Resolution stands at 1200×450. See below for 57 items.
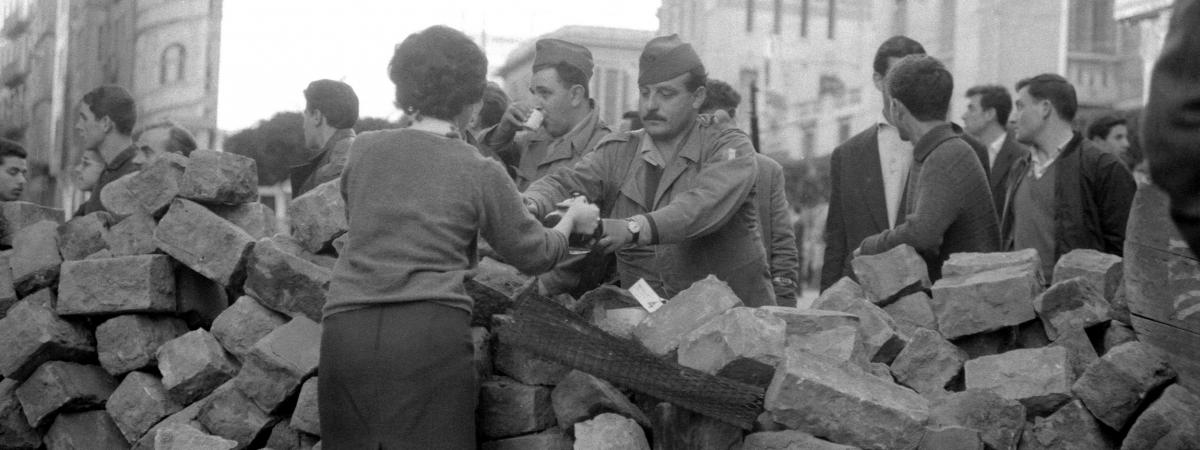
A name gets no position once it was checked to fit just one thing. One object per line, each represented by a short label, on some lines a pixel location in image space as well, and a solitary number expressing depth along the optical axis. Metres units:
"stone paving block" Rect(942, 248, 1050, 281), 5.07
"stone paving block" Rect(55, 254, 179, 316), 5.61
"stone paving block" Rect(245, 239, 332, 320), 5.00
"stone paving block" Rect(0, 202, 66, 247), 6.71
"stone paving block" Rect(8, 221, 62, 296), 6.12
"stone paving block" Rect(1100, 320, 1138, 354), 4.73
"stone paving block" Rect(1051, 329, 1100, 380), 4.67
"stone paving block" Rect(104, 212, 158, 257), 5.74
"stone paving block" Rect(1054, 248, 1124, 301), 4.91
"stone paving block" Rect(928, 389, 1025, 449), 4.29
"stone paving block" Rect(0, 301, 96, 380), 5.82
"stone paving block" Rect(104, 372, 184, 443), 5.41
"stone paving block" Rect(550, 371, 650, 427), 4.14
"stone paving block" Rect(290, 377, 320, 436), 4.62
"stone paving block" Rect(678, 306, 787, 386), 4.03
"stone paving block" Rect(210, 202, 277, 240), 5.80
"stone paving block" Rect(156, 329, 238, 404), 5.33
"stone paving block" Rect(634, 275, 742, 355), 4.29
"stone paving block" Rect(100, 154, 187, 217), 5.64
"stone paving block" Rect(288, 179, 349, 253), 5.04
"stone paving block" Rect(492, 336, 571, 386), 4.32
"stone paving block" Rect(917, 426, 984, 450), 4.05
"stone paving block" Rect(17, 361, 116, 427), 5.75
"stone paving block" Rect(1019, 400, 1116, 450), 4.34
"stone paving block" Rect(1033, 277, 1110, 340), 4.77
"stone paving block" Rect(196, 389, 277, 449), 4.91
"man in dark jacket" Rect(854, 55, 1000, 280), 5.51
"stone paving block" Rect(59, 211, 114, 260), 6.06
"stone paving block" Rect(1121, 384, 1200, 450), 4.19
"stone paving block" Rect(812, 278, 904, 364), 4.84
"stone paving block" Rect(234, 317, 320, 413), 4.82
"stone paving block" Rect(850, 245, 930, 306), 5.26
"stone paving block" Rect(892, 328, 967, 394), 4.73
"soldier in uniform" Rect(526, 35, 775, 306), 4.77
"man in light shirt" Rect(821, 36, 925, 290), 6.46
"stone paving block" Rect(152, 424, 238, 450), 4.64
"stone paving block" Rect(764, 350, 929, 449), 4.00
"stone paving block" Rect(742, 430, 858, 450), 3.98
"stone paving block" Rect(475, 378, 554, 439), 4.27
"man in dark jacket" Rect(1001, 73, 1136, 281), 6.32
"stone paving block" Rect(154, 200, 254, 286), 5.40
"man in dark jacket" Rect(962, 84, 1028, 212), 7.62
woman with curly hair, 3.77
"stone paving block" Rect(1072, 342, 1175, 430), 4.29
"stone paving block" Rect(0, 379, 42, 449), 5.98
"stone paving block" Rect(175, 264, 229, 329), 5.79
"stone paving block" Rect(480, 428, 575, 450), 4.24
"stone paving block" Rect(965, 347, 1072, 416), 4.45
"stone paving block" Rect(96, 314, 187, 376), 5.64
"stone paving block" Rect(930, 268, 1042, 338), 4.88
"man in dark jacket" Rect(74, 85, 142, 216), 7.30
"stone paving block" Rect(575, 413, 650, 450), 3.97
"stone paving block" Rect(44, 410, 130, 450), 5.72
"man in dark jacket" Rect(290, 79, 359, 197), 6.75
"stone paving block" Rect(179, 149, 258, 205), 5.60
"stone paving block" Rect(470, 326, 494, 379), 4.35
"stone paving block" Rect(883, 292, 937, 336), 5.17
